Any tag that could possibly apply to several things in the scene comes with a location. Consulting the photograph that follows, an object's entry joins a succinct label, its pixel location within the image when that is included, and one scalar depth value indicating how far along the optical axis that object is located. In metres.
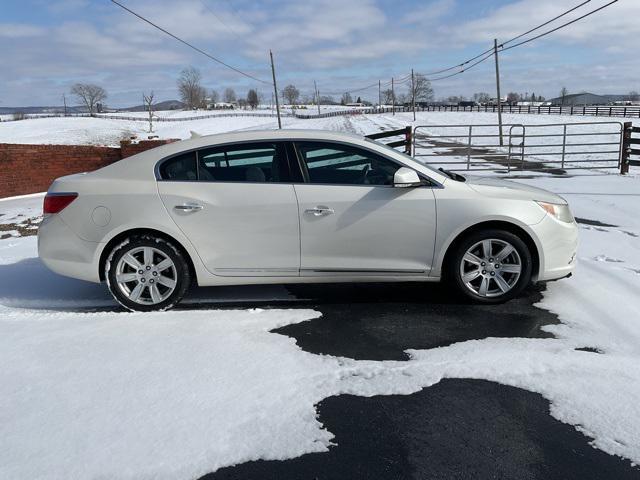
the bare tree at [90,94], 140.25
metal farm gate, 15.43
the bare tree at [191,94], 131.88
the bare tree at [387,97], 144.88
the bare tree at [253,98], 162.88
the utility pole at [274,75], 36.22
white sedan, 4.20
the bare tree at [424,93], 116.38
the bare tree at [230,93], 199.62
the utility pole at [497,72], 30.15
